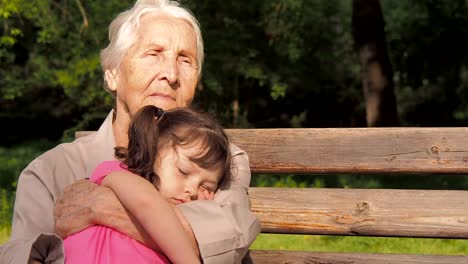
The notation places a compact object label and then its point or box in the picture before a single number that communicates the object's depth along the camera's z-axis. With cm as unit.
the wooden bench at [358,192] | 412
